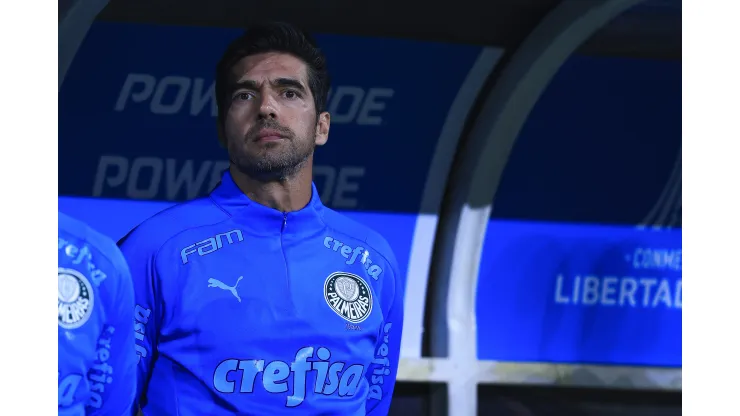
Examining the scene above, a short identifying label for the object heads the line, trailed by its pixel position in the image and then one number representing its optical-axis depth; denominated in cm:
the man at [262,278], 588
